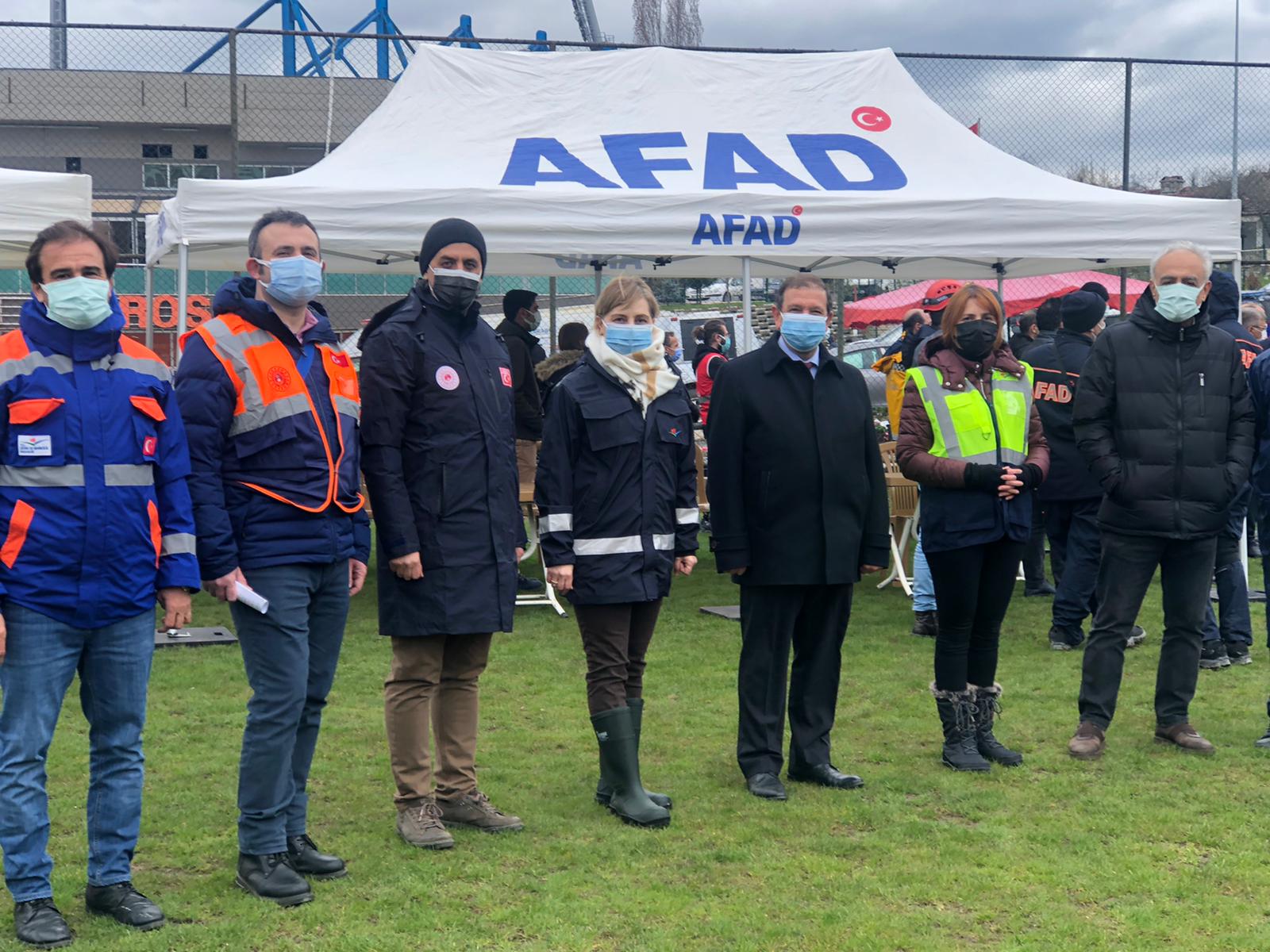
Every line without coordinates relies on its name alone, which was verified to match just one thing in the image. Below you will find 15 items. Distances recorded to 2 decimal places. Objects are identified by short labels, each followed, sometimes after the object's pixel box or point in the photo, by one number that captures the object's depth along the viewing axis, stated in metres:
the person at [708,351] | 12.59
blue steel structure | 11.91
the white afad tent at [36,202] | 7.35
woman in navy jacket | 4.68
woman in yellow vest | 5.18
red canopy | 20.27
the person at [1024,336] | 9.70
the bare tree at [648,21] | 43.47
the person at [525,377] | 9.39
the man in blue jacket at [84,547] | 3.51
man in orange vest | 3.81
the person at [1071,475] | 7.58
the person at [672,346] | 11.22
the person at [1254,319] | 10.23
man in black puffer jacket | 5.32
